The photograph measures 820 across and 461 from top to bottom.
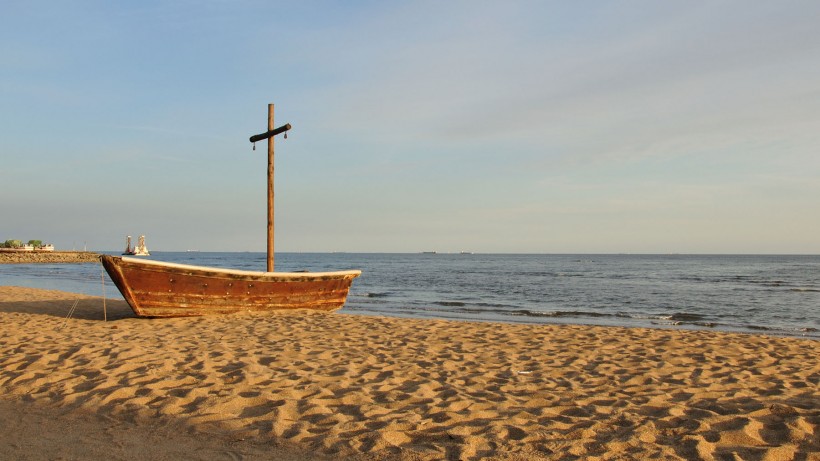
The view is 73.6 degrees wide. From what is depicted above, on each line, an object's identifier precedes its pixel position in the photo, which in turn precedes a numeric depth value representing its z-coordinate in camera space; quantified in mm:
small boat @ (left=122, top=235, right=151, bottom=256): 103994
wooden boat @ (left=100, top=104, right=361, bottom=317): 11203
